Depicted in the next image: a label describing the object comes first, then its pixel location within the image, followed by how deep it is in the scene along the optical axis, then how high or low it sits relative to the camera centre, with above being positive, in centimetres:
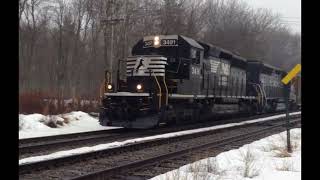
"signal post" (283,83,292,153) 1027 -106
